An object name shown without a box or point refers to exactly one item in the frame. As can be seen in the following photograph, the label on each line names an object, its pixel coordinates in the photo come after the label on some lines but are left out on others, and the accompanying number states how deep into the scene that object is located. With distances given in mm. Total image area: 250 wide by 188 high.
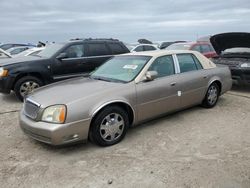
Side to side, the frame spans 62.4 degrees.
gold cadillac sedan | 2885
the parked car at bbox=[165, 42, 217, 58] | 8603
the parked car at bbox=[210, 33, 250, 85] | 5733
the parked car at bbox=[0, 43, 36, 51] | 15590
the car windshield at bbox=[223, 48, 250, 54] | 6217
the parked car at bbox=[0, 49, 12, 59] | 7026
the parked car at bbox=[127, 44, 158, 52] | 10981
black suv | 5070
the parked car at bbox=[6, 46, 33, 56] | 12861
